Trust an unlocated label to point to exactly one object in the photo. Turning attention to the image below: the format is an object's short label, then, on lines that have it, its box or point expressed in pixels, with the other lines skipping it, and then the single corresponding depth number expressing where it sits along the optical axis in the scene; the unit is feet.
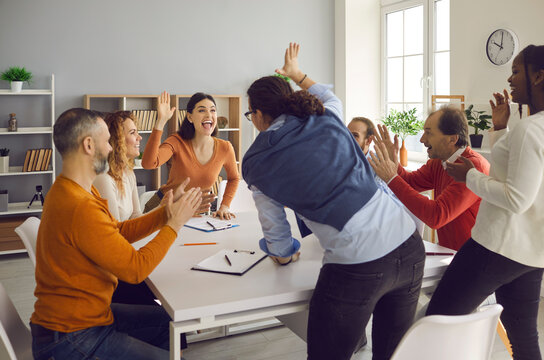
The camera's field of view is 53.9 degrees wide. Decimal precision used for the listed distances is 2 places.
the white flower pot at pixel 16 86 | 16.37
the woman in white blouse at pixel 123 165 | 9.25
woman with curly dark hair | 5.32
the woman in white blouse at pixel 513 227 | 5.82
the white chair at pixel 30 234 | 7.42
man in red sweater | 7.35
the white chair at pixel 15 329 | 6.17
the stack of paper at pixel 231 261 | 6.64
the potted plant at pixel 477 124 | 15.28
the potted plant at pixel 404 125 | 18.26
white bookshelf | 16.76
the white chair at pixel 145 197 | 12.48
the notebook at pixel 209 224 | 9.08
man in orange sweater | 5.53
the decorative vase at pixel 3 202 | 16.34
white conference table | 5.48
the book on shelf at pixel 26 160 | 16.75
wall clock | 14.89
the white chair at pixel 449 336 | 4.46
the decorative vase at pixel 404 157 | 18.25
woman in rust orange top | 10.84
